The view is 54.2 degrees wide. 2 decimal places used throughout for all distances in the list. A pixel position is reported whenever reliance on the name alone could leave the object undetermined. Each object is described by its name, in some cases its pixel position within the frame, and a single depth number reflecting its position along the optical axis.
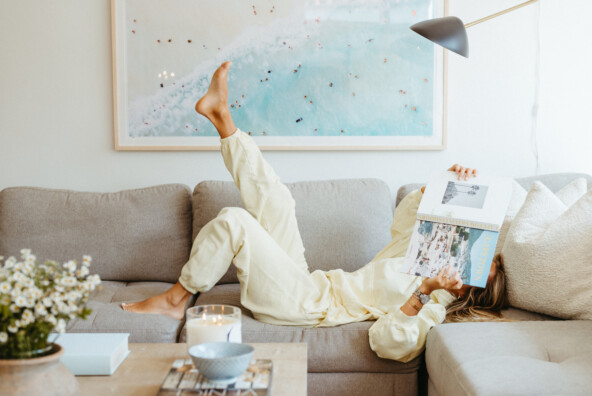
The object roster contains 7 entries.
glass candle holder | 1.27
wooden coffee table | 1.21
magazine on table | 1.14
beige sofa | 2.39
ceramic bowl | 1.13
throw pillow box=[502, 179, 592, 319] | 1.75
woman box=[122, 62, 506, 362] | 1.77
